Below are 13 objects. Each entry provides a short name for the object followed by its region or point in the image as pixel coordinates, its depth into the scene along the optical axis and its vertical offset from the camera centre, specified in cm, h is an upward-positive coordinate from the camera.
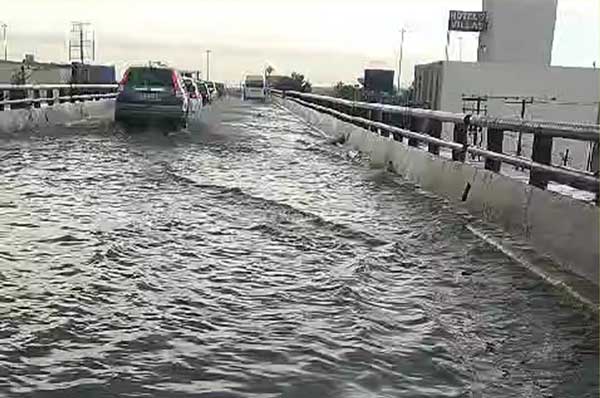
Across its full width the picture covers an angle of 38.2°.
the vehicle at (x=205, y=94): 5011 -167
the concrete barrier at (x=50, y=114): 1892 -147
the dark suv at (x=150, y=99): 2161 -88
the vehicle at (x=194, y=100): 2635 -113
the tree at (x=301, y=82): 7229 -119
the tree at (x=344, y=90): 5478 -128
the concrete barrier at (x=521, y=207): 598 -113
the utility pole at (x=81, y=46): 9295 +156
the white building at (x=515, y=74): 5609 +36
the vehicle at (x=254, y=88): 7638 -180
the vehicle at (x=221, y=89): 9175 -254
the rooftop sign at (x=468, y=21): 7775 +513
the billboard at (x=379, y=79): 7319 -51
